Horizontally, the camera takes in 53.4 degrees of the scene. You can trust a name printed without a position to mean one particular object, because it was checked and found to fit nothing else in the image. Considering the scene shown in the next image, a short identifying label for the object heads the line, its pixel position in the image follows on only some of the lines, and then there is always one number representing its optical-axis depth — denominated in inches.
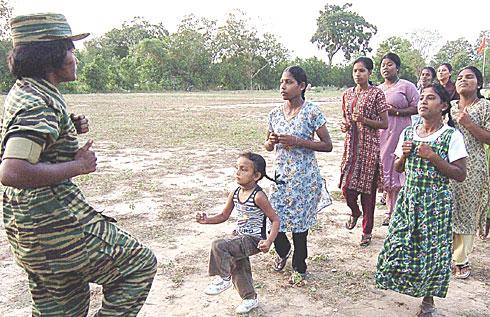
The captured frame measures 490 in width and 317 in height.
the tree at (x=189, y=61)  1907.0
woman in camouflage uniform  78.0
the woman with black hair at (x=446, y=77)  227.1
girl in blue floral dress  152.2
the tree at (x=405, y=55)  1882.4
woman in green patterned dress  129.6
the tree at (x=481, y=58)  2117.1
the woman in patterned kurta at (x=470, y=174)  159.6
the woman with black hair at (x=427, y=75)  244.5
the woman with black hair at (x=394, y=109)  207.9
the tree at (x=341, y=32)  2674.7
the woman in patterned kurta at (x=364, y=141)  185.2
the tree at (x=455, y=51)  2290.8
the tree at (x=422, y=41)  2492.9
